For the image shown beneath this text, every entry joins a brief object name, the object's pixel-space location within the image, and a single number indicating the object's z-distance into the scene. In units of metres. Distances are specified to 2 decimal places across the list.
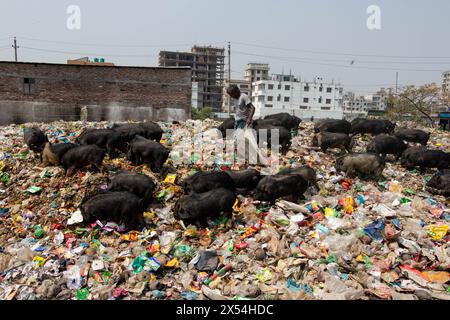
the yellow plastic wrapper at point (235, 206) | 6.77
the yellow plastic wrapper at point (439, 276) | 4.90
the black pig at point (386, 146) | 10.31
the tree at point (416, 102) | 29.50
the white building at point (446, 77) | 121.24
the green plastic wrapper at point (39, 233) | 6.27
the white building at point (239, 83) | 74.74
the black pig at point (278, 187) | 6.92
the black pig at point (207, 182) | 6.96
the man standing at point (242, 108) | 8.57
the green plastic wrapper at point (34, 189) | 7.60
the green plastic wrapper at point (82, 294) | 4.86
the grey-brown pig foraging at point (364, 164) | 8.54
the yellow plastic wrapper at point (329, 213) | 6.63
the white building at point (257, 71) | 84.44
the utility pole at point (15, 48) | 43.40
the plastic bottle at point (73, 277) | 5.08
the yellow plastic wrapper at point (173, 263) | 5.34
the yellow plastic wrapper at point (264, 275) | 4.97
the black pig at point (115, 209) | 6.12
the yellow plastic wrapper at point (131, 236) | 5.97
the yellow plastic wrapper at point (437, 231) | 5.94
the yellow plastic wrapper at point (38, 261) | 5.45
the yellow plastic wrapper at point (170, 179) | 7.79
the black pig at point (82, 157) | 7.91
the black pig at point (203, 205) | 6.17
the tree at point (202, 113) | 49.31
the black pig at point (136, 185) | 6.84
